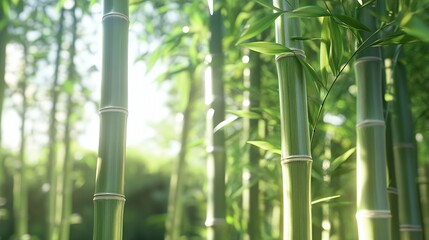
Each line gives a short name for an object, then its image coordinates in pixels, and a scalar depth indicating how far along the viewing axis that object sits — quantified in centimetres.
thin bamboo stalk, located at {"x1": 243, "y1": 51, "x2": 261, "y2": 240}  182
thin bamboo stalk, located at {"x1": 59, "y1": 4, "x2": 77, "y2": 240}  253
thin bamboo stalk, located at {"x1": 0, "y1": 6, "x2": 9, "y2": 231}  211
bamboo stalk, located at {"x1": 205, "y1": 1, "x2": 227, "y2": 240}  152
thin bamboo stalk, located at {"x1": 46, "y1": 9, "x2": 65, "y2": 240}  266
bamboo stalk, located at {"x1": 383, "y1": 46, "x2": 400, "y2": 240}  142
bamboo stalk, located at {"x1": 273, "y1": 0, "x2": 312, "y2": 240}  108
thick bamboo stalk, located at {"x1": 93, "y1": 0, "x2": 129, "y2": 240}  115
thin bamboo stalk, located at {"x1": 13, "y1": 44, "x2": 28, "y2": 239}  296
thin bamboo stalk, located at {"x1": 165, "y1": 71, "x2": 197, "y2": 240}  239
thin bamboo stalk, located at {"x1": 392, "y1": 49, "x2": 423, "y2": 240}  147
